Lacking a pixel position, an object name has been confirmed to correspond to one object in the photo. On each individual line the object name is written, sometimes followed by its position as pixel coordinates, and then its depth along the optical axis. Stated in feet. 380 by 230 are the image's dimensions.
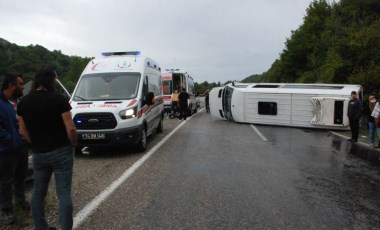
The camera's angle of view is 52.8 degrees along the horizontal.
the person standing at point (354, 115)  43.57
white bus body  53.98
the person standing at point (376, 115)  37.24
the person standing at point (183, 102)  66.54
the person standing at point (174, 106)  74.38
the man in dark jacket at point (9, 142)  15.17
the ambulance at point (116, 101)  30.12
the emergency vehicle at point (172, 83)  77.92
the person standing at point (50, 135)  12.56
